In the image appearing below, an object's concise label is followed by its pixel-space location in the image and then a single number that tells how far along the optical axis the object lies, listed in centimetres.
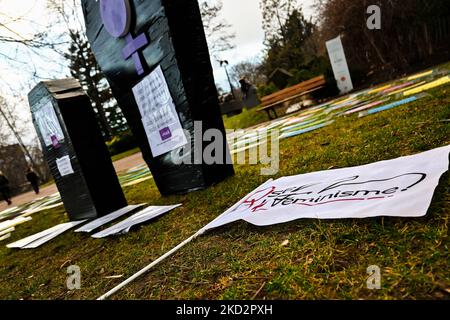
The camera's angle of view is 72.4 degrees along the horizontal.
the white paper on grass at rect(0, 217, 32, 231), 573
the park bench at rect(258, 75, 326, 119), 1121
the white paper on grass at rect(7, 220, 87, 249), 341
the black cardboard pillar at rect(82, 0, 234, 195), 308
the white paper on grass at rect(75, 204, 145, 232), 325
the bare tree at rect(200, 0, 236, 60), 1866
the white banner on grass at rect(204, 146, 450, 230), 140
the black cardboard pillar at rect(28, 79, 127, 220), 373
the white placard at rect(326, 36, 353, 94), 1038
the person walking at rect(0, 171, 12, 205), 1233
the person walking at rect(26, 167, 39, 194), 1411
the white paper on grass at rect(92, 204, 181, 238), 273
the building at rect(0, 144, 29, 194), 3766
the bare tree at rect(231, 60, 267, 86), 4606
